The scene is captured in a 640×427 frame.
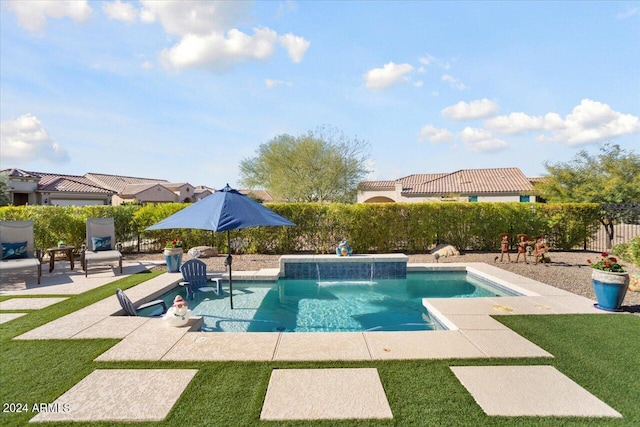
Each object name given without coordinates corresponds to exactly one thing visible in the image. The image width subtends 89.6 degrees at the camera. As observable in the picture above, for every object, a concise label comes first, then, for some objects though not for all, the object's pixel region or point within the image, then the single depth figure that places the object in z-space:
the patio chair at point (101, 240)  9.95
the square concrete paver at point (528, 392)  3.14
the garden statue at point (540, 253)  10.95
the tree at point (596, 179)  20.08
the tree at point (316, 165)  27.34
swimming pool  6.57
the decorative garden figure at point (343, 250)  11.31
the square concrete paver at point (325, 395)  3.08
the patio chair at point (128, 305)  5.80
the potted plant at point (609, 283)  5.94
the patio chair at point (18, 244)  8.77
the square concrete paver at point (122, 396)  3.08
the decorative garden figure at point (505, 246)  11.59
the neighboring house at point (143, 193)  45.40
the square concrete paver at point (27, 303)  6.51
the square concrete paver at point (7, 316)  5.77
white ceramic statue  5.25
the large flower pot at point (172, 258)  9.88
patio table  10.10
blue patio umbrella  5.84
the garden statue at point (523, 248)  11.17
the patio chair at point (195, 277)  8.35
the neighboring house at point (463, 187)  32.12
